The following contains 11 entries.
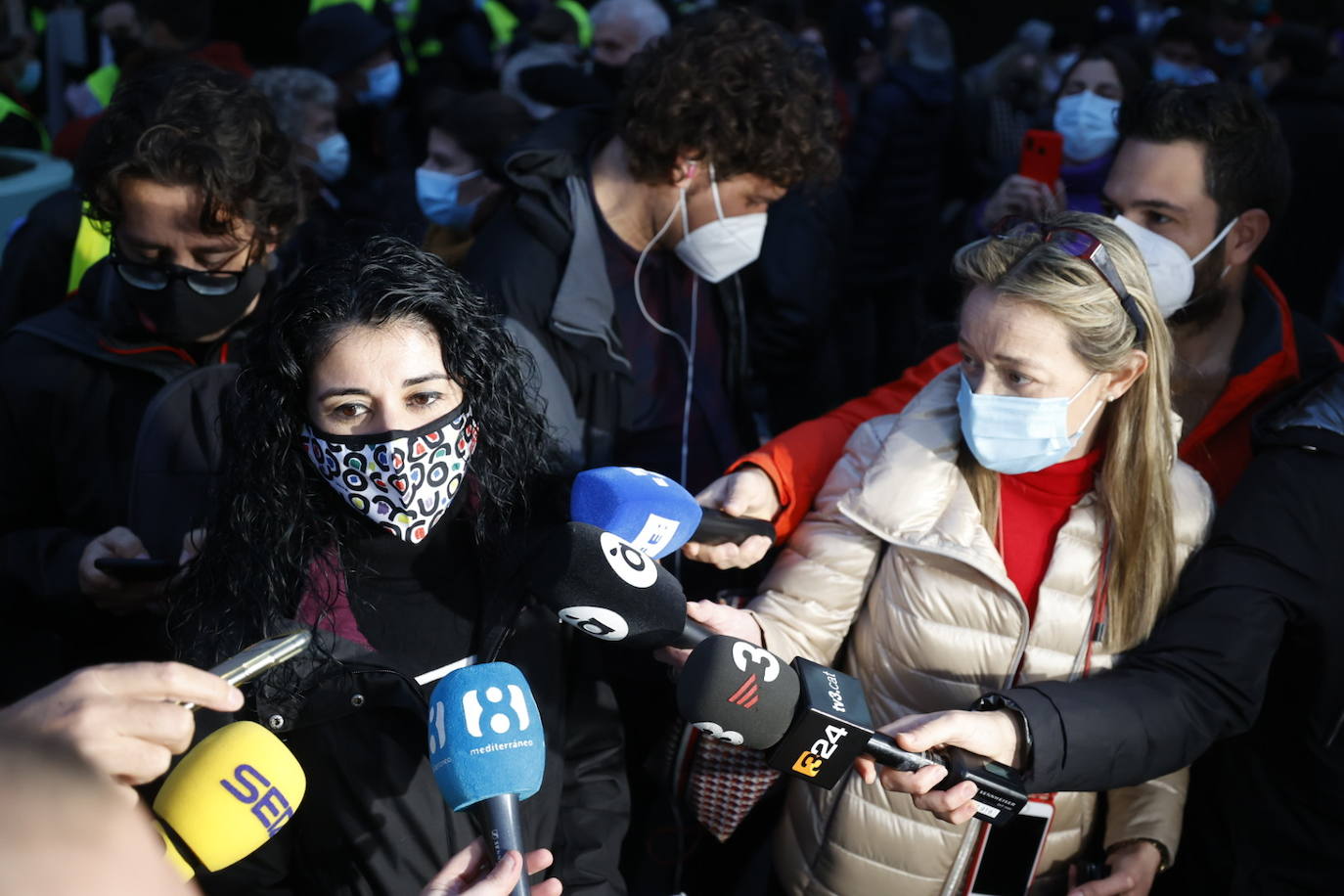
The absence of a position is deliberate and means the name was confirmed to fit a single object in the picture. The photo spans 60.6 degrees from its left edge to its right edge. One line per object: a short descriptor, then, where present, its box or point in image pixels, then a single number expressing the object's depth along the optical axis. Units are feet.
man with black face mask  7.76
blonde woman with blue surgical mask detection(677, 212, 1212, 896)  6.91
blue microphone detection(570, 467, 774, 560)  6.37
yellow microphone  4.85
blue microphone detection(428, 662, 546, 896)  5.10
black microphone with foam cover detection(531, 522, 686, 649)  5.59
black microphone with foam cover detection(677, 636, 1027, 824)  5.53
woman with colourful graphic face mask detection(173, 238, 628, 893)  6.03
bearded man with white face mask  8.20
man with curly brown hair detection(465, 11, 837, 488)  9.25
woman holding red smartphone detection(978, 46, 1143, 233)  14.71
